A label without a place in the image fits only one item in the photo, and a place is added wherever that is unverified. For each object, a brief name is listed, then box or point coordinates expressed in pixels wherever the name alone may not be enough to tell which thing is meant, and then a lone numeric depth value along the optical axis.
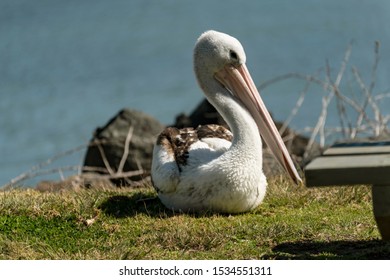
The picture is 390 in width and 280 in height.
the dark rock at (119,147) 22.50
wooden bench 9.59
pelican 13.71
